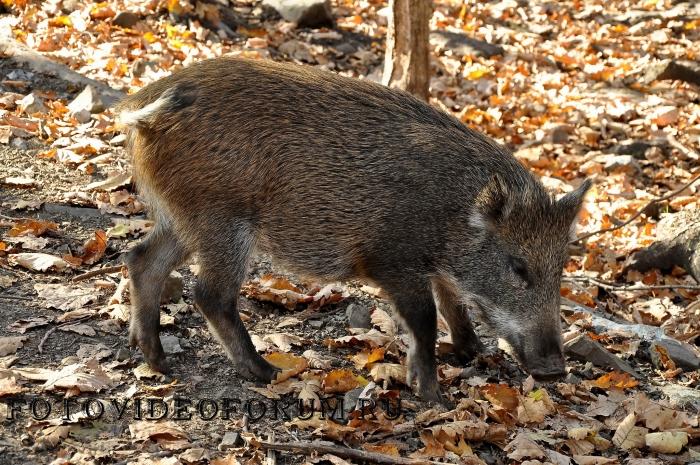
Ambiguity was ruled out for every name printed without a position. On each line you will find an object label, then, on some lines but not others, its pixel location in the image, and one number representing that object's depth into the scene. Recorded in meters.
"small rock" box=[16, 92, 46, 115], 6.63
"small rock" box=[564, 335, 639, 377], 4.73
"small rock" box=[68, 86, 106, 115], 6.82
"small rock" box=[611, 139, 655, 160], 8.66
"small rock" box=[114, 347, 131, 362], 4.08
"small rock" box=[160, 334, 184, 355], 4.22
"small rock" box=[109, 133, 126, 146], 6.43
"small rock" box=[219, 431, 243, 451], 3.40
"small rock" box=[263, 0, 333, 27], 10.33
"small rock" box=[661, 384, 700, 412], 4.39
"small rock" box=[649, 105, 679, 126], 9.22
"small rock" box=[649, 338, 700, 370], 4.91
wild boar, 4.00
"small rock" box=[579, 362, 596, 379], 4.65
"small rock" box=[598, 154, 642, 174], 8.29
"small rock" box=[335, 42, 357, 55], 10.08
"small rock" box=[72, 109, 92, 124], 6.73
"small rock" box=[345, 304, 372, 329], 4.76
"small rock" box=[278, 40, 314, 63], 9.65
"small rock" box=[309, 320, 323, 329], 4.72
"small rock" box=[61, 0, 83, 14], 8.83
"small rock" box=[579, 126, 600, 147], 8.89
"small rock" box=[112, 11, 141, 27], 8.84
